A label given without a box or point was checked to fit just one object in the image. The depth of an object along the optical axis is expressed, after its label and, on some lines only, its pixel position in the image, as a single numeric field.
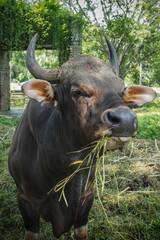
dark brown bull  1.85
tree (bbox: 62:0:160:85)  14.14
